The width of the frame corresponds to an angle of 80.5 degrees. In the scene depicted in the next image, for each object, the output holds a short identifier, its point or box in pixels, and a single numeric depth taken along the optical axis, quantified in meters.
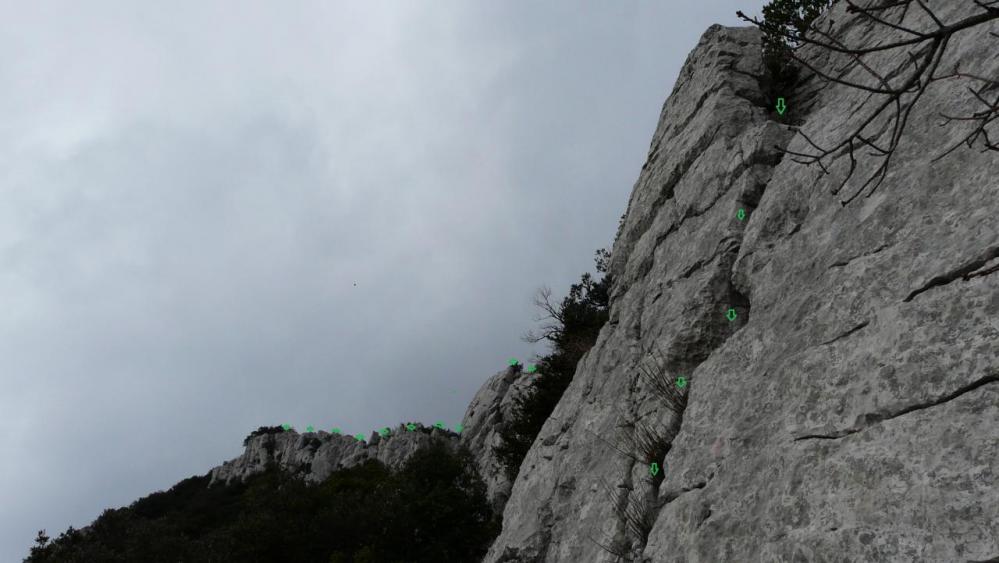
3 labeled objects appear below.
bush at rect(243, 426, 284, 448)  61.56
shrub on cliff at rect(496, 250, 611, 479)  17.36
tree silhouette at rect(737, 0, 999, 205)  2.55
